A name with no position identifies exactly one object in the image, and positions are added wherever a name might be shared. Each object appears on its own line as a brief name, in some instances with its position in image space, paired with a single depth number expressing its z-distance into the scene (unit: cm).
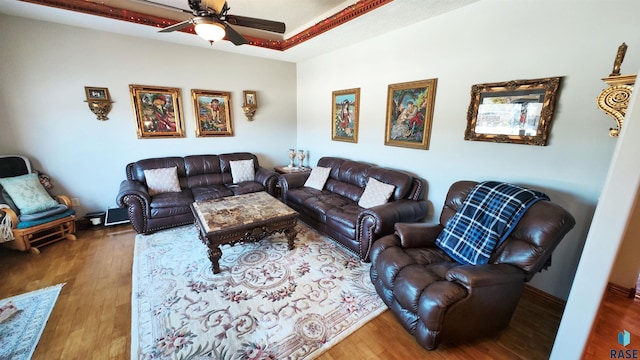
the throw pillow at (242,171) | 423
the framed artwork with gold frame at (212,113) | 409
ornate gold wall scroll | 140
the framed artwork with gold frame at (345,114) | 378
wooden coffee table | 238
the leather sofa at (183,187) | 315
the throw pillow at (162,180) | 352
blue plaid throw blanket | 182
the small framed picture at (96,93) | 324
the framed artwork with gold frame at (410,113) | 282
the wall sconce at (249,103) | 447
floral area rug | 168
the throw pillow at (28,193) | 275
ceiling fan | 186
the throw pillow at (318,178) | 388
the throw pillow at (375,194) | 295
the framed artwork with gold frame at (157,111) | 361
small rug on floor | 161
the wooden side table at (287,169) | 463
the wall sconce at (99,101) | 325
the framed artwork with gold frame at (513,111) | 199
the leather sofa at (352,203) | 255
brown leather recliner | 151
